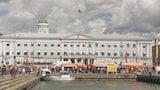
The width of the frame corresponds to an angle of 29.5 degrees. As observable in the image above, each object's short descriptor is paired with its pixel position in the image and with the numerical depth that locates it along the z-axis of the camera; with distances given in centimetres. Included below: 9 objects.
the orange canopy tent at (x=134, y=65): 7238
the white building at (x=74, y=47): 12990
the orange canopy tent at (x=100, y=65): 7561
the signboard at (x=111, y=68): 7403
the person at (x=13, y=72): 4357
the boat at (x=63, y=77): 6787
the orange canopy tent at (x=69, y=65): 7644
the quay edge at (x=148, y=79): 5754
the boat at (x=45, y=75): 6964
